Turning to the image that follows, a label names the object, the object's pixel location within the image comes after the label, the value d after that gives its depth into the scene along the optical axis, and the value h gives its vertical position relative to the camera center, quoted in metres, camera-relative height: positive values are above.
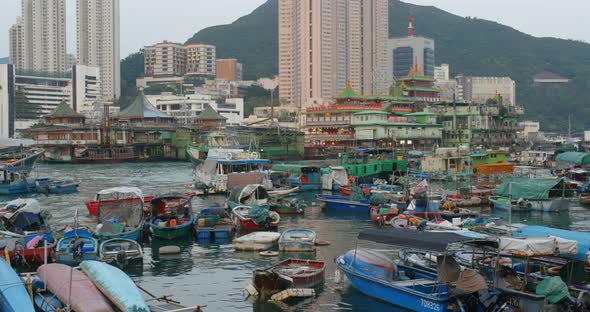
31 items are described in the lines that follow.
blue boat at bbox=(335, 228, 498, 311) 18.23 -3.91
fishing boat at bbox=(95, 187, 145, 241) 27.62 -3.27
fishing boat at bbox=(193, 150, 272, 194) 47.41 -2.31
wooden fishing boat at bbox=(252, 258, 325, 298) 20.62 -4.11
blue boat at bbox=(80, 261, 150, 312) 16.20 -3.59
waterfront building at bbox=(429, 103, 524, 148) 87.69 +1.69
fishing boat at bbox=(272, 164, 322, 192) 52.69 -3.01
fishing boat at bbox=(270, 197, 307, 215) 38.44 -3.76
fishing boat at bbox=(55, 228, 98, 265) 23.75 -3.75
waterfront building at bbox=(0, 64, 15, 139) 128.00 +6.84
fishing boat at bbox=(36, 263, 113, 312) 16.42 -3.68
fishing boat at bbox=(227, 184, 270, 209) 36.72 -3.06
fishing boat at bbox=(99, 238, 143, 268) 23.78 -3.90
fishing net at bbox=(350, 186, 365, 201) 41.03 -3.33
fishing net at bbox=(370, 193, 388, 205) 39.16 -3.42
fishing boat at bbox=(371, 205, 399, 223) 34.69 -3.74
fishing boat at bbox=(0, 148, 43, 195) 50.51 -2.98
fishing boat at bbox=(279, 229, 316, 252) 27.05 -3.97
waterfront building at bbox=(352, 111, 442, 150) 86.62 +0.84
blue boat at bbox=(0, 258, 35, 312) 15.98 -3.62
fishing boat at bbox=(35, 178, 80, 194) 51.31 -3.55
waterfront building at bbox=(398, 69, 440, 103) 102.00 +7.12
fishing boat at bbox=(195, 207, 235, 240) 30.22 -3.84
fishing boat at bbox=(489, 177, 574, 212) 40.12 -3.35
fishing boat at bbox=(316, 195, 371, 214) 39.75 -3.75
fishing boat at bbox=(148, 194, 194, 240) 29.56 -3.53
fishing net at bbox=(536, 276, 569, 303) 17.03 -3.67
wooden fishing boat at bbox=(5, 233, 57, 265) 23.95 -3.87
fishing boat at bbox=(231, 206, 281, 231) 31.58 -3.64
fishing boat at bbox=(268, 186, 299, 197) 45.22 -3.50
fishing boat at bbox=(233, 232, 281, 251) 27.77 -4.08
